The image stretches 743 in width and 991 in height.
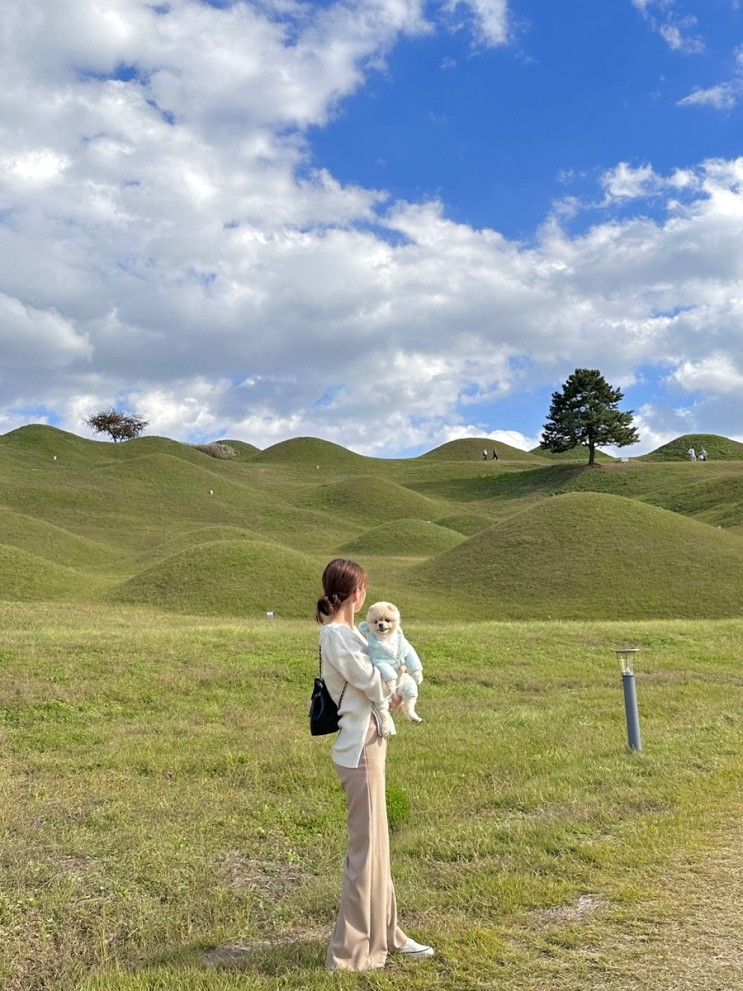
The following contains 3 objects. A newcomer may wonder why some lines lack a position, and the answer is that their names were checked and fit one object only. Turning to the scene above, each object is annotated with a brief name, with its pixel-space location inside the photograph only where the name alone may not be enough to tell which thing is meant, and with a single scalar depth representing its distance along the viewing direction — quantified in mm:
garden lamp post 11383
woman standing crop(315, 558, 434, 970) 5203
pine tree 97562
